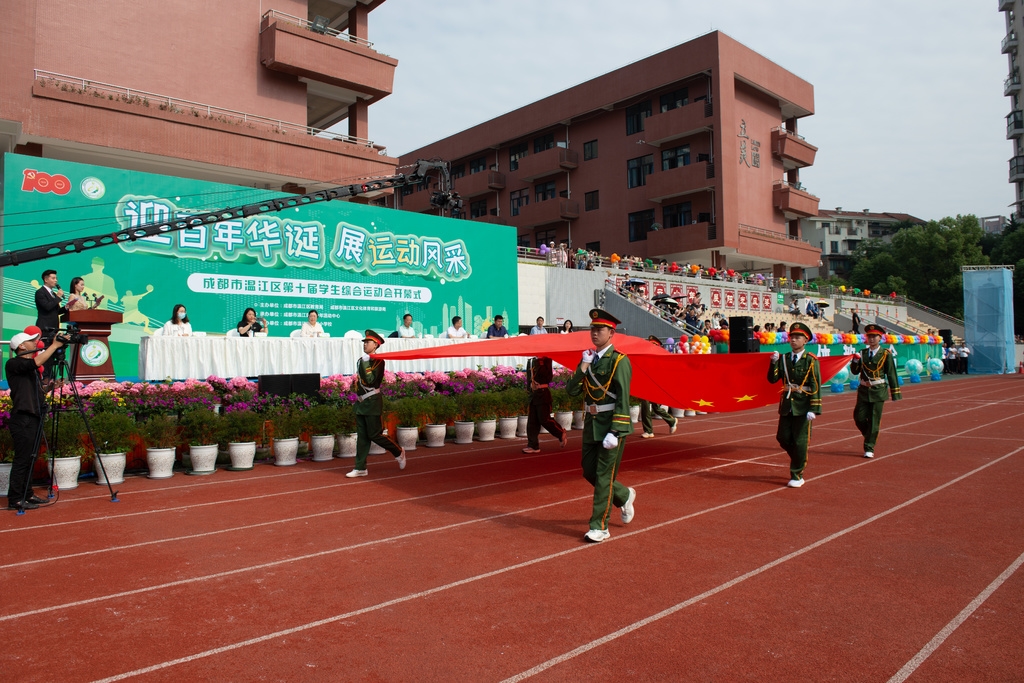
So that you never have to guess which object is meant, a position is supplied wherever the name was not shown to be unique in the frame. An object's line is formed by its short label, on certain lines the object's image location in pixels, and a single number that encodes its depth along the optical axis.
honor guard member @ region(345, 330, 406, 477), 8.91
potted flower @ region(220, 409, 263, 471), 9.33
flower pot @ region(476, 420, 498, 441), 12.11
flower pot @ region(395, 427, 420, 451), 11.08
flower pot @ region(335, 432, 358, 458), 10.48
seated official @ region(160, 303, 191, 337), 12.20
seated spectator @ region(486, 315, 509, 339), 16.42
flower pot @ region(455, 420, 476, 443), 11.80
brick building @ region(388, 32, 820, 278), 38.12
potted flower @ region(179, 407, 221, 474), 9.10
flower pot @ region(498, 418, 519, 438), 12.59
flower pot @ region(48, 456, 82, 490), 7.92
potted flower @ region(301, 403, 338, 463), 10.17
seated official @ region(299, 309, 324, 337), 13.63
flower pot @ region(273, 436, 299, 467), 9.73
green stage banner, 14.33
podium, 10.69
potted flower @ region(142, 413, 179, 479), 8.73
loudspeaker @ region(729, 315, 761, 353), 17.89
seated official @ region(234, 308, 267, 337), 13.37
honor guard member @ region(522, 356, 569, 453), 10.89
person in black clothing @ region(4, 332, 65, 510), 6.90
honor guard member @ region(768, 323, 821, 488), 8.20
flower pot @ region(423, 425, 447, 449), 11.42
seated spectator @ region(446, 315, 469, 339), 15.77
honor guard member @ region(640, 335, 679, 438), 12.70
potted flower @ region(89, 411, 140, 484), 8.25
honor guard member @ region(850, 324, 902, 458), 10.24
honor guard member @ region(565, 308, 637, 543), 5.92
